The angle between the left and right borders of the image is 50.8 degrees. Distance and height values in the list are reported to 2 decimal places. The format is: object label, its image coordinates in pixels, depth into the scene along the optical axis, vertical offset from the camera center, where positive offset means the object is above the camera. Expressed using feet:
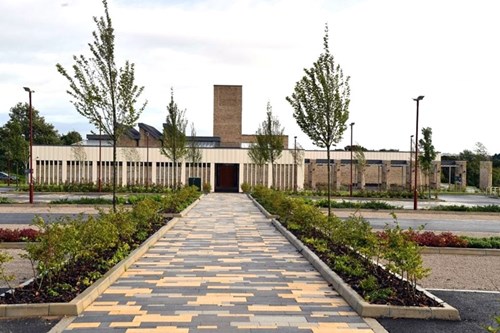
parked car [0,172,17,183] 223.47 -8.45
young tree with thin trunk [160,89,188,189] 107.83 +5.88
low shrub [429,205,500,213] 89.45 -8.09
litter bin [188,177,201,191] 153.38 -6.16
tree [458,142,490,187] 257.75 -0.69
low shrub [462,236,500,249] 45.47 -7.09
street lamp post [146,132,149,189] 160.56 -1.49
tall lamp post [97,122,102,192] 133.08 -6.63
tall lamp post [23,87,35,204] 98.31 +12.78
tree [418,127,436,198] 135.03 +2.94
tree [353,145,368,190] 169.17 -0.38
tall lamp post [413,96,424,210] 93.81 +5.11
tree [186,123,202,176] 145.69 +2.74
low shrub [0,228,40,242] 44.21 -6.48
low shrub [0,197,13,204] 90.35 -7.31
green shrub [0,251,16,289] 23.20 -4.54
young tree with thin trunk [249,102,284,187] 122.52 +5.03
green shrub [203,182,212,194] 147.43 -7.83
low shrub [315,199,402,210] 91.40 -7.72
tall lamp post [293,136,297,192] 155.02 -1.42
